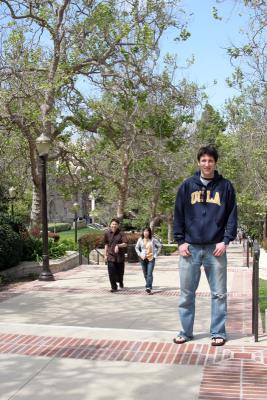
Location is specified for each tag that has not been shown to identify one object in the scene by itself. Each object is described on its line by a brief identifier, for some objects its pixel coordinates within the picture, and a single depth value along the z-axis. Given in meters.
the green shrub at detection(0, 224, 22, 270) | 12.19
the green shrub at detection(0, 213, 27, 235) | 13.63
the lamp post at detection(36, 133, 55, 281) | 12.55
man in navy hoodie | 5.50
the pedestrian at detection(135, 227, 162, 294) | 10.37
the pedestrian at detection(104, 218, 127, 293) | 10.50
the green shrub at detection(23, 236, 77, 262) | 14.41
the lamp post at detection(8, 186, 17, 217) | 26.05
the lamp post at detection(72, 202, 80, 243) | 34.66
